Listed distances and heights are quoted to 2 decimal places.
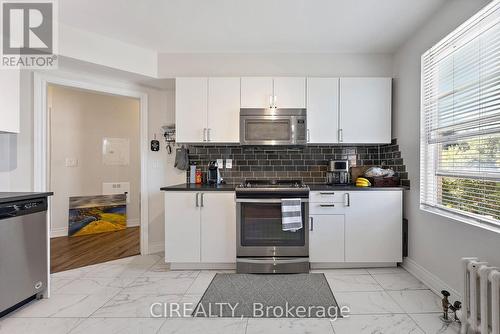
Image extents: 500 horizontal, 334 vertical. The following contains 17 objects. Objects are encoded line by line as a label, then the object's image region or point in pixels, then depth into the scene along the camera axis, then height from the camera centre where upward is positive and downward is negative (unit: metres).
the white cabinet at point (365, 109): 2.83 +0.67
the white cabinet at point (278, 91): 2.83 +0.87
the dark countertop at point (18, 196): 1.79 -0.23
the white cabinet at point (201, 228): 2.65 -0.67
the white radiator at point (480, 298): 1.37 -0.81
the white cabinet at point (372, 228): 2.62 -0.66
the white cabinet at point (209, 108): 2.84 +0.68
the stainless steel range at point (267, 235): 2.55 -0.73
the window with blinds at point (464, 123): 1.66 +0.35
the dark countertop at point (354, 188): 2.61 -0.23
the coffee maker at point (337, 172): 2.88 -0.07
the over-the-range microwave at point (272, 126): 2.75 +0.45
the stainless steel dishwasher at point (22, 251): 1.80 -0.66
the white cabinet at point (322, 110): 2.83 +0.66
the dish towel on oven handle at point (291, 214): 2.51 -0.49
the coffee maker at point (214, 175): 3.13 -0.11
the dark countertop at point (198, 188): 2.65 -0.24
